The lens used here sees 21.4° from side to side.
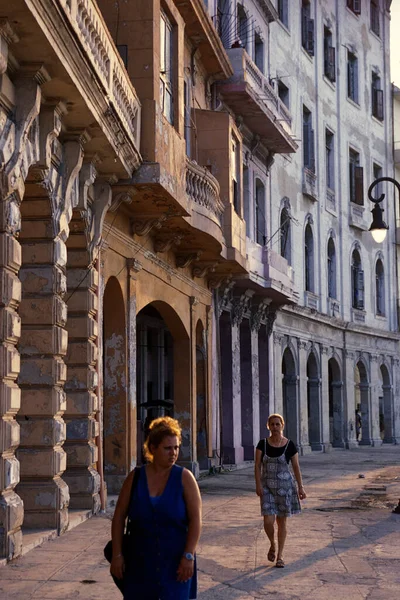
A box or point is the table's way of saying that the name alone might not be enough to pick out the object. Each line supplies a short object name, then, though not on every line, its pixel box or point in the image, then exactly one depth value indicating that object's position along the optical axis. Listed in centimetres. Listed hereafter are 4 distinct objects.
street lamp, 1608
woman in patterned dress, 1012
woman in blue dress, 549
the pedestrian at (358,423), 3922
